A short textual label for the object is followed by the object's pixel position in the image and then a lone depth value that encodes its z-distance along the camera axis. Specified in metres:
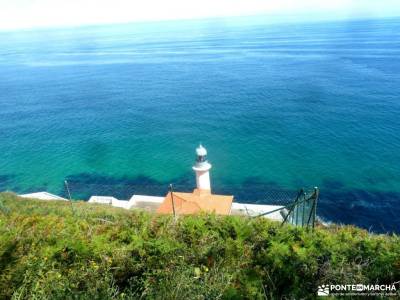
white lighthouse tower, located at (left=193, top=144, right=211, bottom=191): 19.25
